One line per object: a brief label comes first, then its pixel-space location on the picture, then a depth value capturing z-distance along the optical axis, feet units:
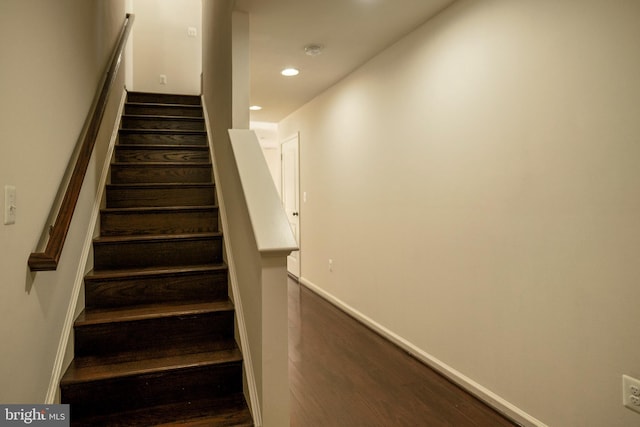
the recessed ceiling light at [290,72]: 11.54
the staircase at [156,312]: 5.62
